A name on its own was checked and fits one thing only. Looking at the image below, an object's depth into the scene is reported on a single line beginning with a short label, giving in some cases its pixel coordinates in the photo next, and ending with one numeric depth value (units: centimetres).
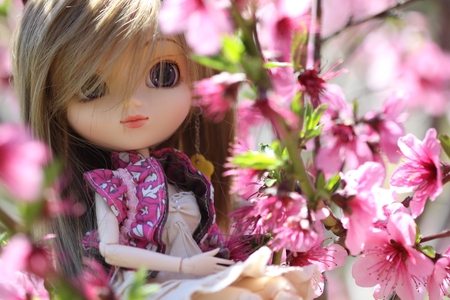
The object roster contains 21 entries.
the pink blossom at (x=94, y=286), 32
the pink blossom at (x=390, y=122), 39
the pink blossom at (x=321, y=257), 42
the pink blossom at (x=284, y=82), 40
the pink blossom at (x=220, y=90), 34
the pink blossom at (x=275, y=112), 34
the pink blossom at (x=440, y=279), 41
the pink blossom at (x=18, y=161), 30
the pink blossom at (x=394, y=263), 40
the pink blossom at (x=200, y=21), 35
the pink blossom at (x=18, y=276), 32
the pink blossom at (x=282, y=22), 40
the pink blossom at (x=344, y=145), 38
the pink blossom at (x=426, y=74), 74
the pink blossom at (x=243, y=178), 38
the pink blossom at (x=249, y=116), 34
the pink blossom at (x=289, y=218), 36
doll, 42
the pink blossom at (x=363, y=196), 37
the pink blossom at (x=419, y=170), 40
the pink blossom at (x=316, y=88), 40
